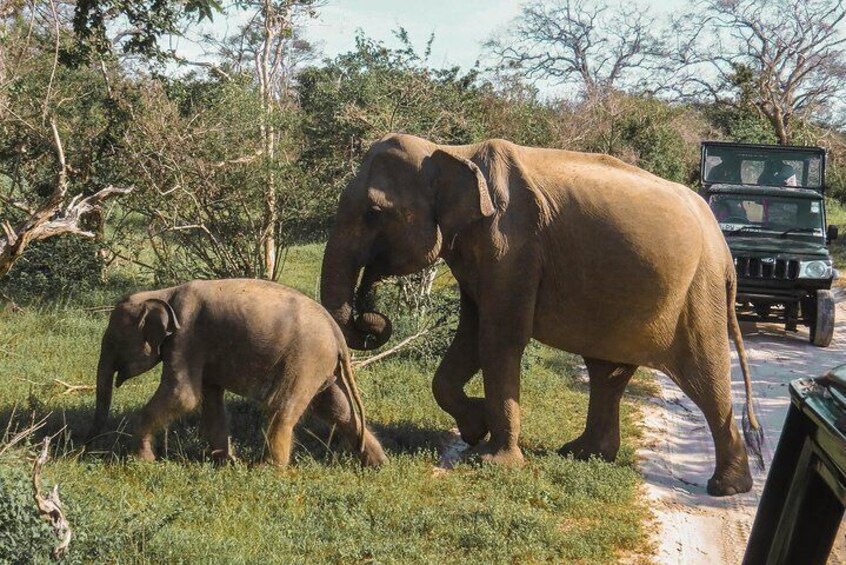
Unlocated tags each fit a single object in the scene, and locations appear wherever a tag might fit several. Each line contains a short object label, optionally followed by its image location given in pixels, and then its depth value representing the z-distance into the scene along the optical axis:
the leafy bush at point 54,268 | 12.10
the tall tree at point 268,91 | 10.83
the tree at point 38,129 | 11.20
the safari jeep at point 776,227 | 13.20
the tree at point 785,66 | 30.16
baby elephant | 6.58
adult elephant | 6.92
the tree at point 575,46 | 45.41
